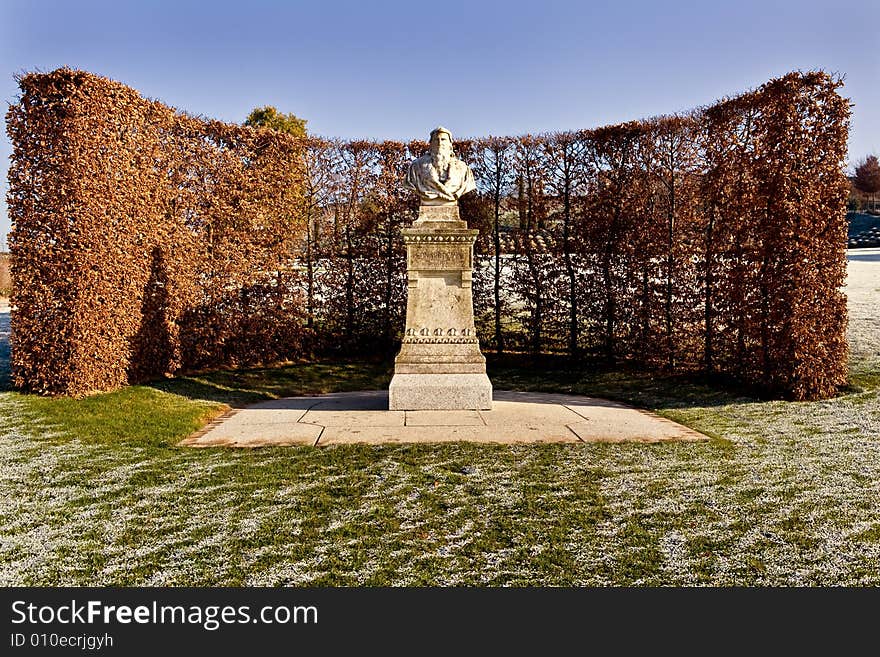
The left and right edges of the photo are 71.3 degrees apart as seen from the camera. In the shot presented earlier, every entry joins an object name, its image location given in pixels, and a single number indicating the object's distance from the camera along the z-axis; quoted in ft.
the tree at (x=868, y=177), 193.47
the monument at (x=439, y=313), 24.40
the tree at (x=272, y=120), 92.55
